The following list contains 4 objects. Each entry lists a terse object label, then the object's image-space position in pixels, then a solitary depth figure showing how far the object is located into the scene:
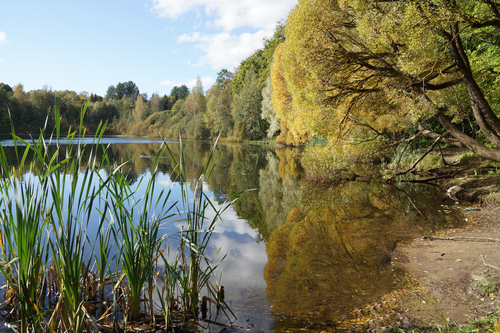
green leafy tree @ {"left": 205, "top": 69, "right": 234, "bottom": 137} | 44.47
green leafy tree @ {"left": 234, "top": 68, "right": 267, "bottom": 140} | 38.81
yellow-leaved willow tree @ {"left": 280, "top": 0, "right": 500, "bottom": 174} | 7.13
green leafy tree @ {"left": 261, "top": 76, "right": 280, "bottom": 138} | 29.54
